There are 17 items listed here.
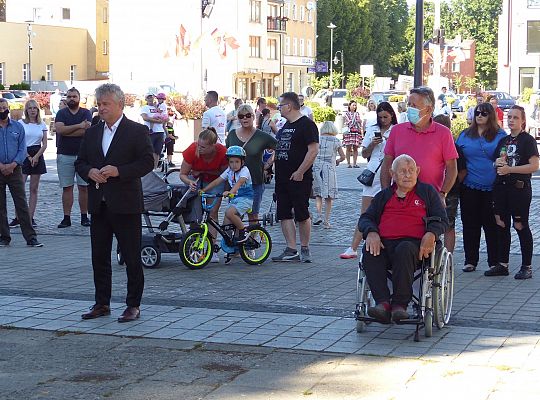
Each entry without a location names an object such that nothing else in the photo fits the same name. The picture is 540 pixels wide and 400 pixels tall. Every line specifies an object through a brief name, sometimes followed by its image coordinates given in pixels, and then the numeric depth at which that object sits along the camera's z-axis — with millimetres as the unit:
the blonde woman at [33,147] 14906
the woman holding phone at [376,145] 11234
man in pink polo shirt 9023
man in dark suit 8289
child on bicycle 11297
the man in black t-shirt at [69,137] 14531
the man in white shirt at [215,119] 19516
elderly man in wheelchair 7566
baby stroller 11273
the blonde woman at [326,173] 14875
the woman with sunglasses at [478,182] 10656
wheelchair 7539
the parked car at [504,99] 57919
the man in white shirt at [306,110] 18834
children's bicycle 11070
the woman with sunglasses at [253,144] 11828
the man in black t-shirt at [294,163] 11375
